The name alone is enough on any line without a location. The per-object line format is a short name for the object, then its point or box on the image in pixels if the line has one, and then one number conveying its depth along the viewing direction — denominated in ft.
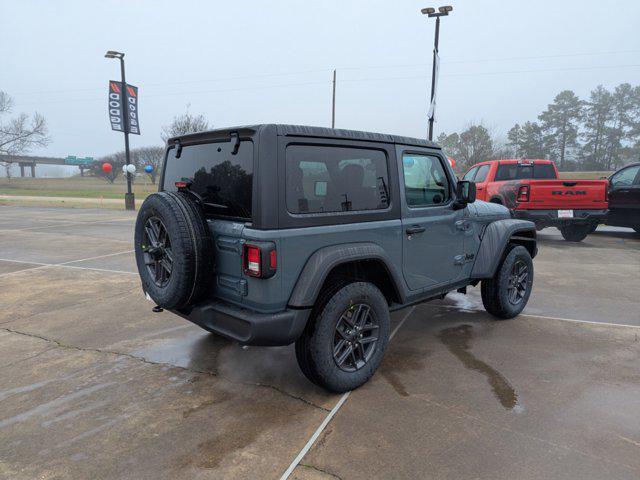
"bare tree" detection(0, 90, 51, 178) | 179.42
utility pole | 88.43
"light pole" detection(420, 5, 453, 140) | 53.93
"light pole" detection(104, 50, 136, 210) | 67.13
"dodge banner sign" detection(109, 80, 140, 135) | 66.69
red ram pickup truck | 29.35
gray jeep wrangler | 8.77
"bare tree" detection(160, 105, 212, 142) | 127.03
